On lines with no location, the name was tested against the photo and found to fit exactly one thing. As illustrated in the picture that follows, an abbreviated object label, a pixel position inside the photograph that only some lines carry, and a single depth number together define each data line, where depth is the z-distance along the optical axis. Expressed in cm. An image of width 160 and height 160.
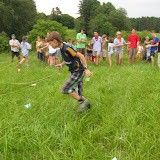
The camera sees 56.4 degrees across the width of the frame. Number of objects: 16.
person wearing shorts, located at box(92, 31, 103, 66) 852
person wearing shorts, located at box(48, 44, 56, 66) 791
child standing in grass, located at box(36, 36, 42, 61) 938
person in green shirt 872
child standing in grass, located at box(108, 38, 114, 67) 856
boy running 270
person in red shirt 838
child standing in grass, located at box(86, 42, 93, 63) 963
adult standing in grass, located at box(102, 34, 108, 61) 919
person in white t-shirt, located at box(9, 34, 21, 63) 894
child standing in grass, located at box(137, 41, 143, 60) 1226
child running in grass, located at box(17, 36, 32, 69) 804
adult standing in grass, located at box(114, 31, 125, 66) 802
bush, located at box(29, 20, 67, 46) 2533
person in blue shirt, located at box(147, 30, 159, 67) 741
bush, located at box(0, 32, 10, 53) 2177
